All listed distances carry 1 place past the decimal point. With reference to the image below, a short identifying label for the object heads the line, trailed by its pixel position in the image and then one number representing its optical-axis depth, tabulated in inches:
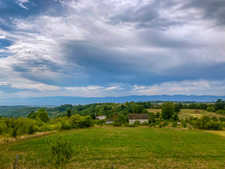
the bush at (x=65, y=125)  1785.9
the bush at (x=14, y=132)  1174.0
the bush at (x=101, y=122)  2347.4
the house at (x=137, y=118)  2539.1
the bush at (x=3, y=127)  1188.9
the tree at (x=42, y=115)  2213.3
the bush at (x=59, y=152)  343.6
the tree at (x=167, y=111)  2536.9
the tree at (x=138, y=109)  3167.3
